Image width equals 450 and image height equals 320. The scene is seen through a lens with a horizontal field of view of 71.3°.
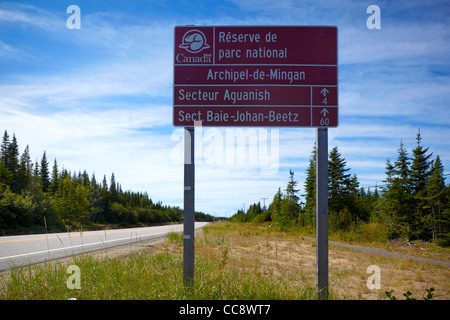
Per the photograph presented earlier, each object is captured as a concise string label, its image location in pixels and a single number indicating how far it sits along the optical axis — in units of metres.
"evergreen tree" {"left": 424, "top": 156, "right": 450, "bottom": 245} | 24.66
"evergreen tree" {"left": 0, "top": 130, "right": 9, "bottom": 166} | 60.68
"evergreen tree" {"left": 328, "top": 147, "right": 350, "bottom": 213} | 40.00
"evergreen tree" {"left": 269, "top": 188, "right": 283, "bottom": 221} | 66.36
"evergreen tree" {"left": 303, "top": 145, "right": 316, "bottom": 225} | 42.09
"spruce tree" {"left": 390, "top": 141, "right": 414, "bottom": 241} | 27.65
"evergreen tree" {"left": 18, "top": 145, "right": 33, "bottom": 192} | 56.50
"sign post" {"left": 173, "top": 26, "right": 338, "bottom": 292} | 5.78
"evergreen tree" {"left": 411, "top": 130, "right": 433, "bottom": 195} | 27.80
